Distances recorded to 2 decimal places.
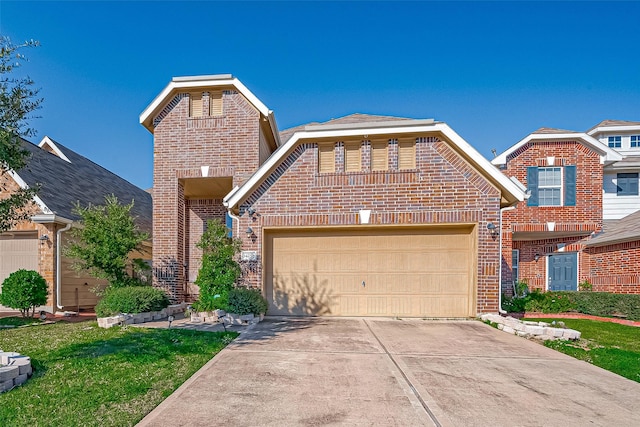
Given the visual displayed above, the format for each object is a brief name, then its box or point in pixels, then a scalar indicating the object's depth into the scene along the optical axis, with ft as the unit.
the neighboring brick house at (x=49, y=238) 34.22
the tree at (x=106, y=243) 29.73
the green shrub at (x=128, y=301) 26.71
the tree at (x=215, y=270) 27.68
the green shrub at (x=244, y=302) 26.81
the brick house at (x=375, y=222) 28.66
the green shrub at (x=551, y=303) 36.27
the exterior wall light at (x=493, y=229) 27.96
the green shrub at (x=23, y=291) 30.14
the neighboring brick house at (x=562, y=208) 41.55
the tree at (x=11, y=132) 15.81
